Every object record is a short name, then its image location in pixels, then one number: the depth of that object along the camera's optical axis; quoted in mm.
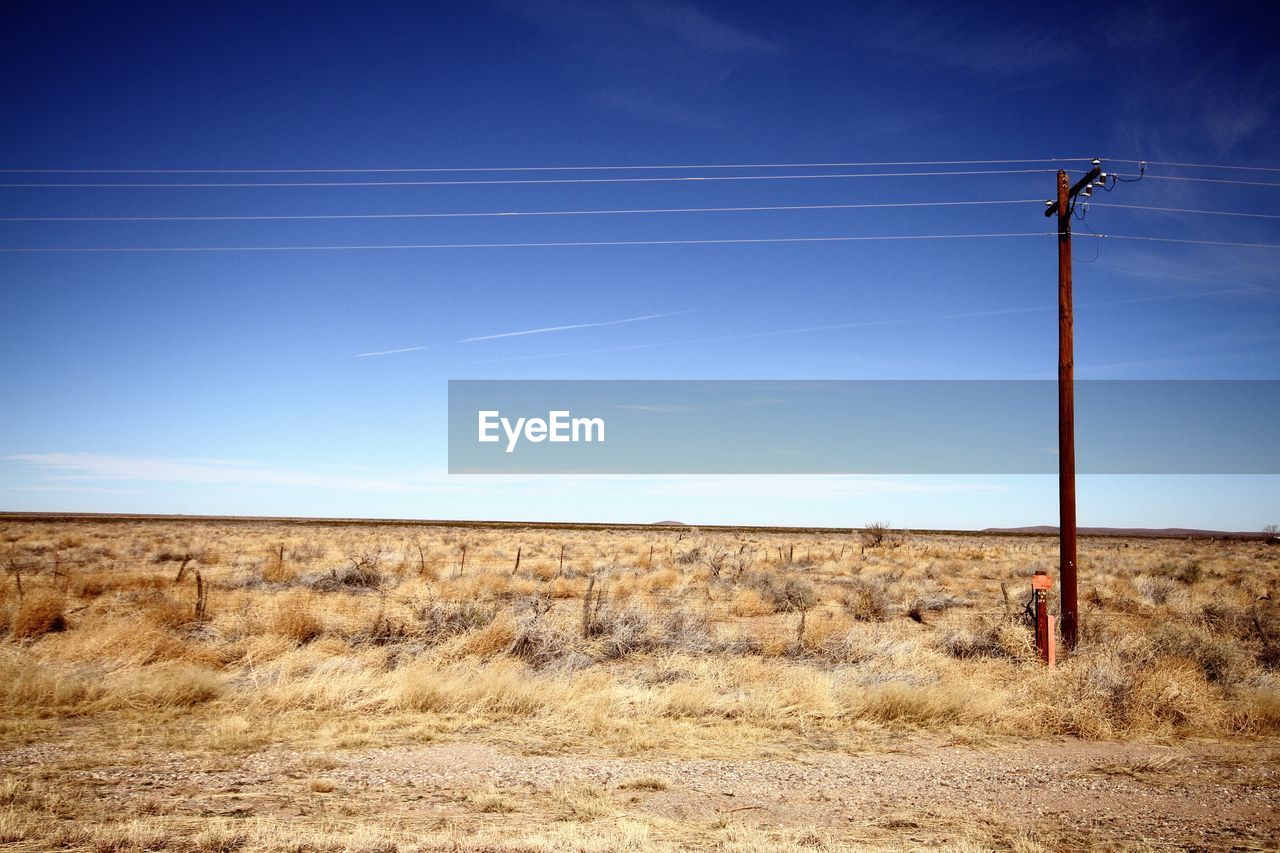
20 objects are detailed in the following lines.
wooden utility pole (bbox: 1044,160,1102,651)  11695
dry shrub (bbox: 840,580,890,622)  16781
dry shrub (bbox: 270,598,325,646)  12141
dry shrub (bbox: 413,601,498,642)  12359
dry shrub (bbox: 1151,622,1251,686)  10078
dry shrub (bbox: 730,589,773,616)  17516
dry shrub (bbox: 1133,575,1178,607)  19362
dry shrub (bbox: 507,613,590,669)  11039
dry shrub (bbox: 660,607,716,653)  12109
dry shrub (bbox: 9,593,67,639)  12445
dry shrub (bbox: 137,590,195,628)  13214
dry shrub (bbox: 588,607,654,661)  11902
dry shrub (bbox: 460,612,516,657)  11398
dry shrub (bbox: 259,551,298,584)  21219
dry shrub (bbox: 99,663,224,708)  8336
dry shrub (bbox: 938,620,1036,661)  11320
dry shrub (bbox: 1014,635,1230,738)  8242
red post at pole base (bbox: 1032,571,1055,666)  10594
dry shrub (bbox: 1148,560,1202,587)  26553
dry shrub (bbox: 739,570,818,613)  18141
